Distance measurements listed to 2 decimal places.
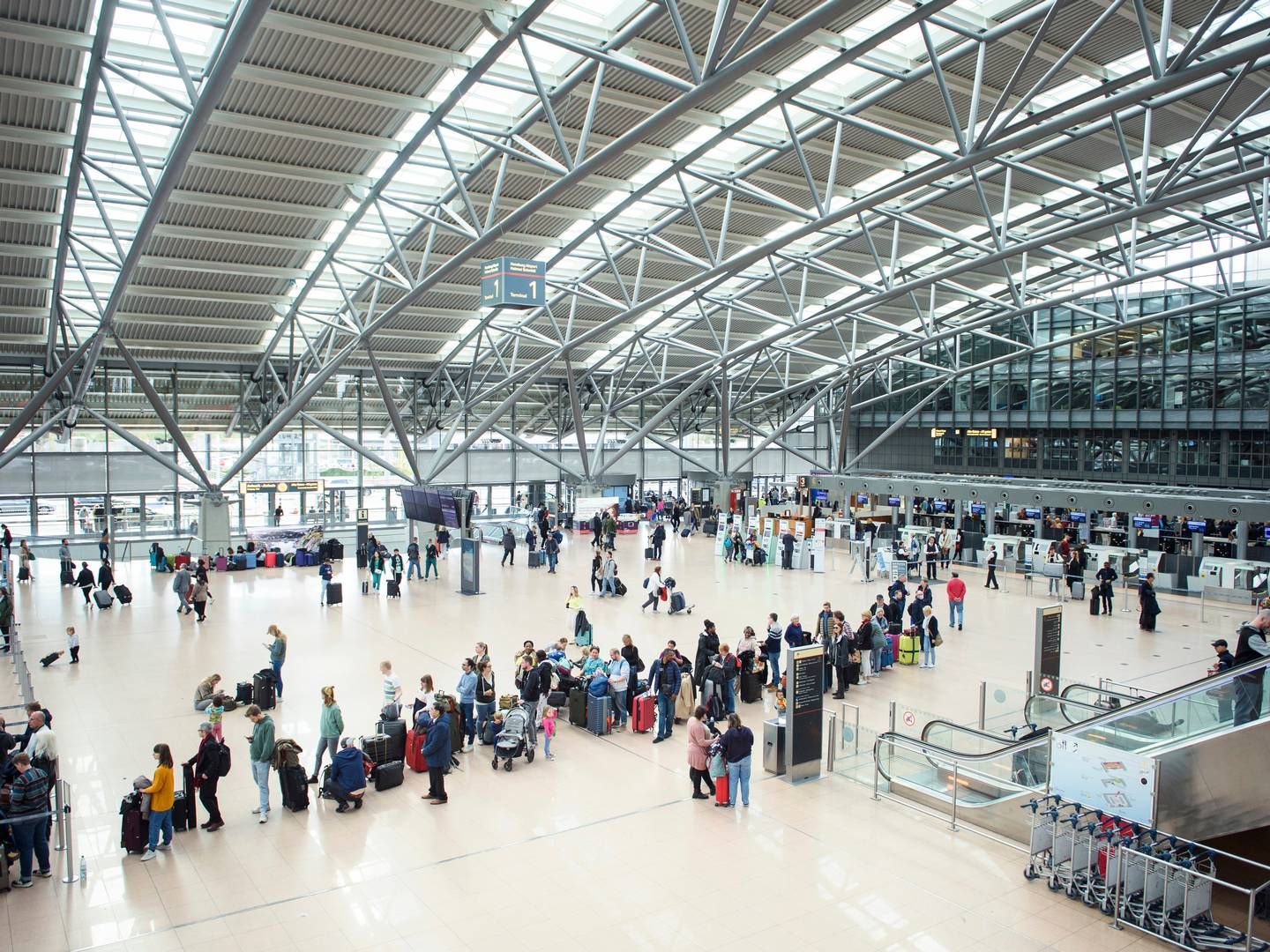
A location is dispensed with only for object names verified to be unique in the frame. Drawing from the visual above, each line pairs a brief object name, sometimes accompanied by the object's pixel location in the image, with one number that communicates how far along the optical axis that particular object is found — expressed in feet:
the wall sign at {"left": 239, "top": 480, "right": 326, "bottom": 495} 122.31
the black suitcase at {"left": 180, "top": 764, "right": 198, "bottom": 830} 32.76
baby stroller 39.47
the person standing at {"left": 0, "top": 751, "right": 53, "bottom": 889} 28.37
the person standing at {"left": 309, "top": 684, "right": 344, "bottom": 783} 36.99
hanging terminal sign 61.05
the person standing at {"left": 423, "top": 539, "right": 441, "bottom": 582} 94.58
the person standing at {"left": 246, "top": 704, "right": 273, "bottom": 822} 33.73
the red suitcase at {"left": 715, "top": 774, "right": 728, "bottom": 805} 35.27
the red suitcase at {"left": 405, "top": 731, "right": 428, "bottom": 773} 38.81
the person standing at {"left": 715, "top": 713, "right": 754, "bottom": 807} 34.78
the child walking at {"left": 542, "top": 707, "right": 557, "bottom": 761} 41.45
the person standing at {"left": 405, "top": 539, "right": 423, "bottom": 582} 93.66
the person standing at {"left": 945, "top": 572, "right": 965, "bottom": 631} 69.87
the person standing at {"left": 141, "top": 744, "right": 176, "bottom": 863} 30.76
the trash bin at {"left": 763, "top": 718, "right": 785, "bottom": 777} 39.40
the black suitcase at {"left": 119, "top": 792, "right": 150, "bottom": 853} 30.55
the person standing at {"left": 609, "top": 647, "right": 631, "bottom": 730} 45.09
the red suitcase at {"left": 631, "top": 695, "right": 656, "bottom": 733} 44.78
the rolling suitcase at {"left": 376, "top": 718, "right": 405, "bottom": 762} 39.04
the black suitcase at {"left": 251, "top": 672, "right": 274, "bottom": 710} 47.16
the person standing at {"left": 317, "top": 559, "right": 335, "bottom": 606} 76.95
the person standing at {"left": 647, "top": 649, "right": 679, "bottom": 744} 44.19
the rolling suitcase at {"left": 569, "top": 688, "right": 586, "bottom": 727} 45.44
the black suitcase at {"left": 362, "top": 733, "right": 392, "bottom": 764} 37.96
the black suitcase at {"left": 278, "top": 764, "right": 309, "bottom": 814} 34.45
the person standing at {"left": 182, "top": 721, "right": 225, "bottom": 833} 32.73
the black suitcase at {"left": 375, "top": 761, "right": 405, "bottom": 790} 36.96
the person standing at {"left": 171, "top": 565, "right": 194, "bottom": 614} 74.31
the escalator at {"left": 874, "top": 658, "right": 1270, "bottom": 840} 31.65
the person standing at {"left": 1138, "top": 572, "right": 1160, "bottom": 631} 71.05
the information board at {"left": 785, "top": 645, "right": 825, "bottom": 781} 38.34
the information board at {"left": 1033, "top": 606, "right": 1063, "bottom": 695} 49.39
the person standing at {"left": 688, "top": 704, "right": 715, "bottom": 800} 36.14
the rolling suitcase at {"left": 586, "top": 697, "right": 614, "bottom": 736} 44.58
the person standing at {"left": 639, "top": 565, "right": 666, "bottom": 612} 75.56
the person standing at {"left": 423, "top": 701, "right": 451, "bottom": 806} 35.42
